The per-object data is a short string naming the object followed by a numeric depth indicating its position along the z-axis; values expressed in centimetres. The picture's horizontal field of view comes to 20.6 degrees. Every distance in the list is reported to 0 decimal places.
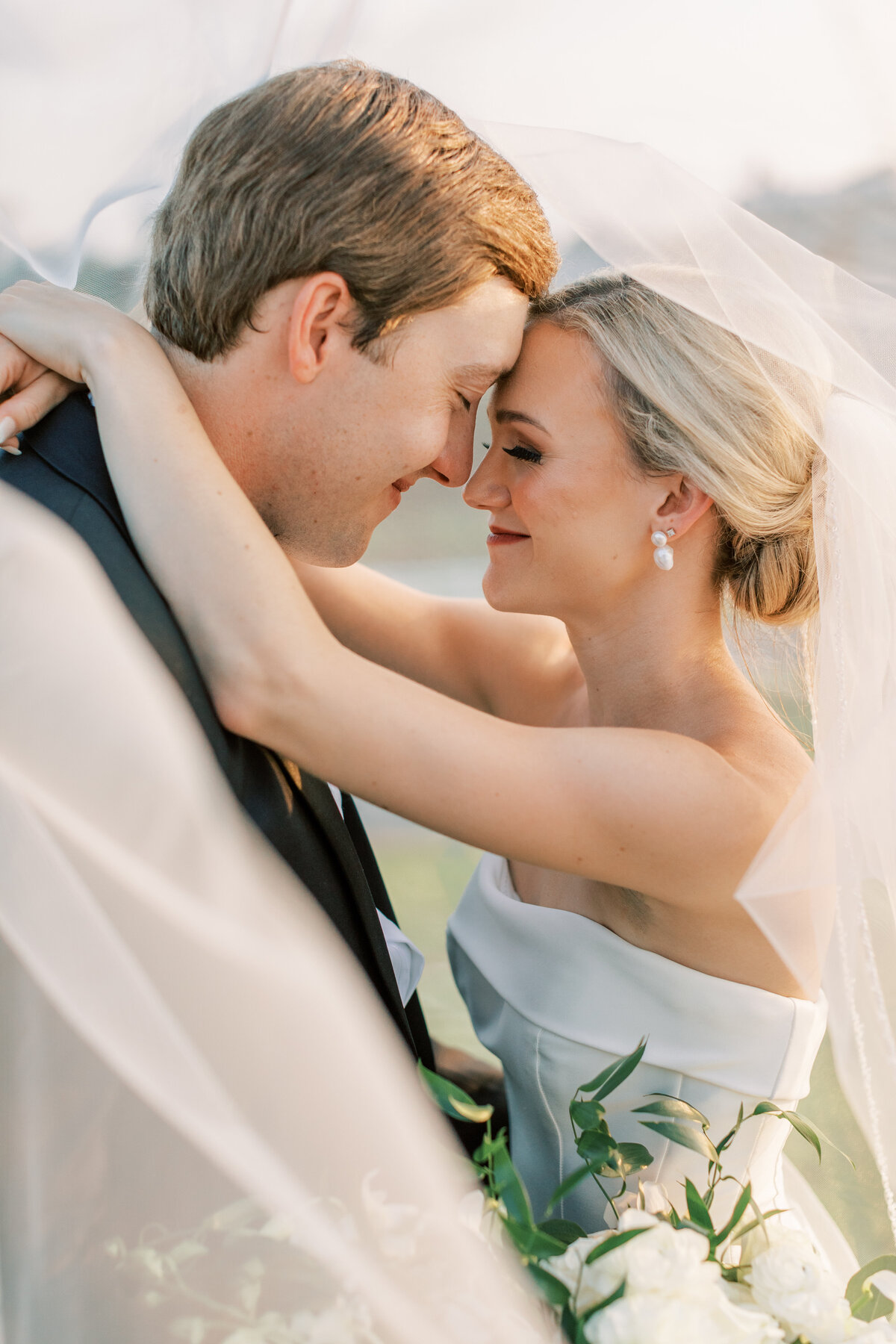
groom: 120
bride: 115
